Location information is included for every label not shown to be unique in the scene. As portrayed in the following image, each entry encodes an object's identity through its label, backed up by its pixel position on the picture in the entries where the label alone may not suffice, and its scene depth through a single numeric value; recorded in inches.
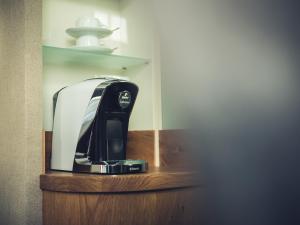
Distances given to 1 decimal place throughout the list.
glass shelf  50.7
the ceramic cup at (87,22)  52.6
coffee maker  44.4
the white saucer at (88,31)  52.1
